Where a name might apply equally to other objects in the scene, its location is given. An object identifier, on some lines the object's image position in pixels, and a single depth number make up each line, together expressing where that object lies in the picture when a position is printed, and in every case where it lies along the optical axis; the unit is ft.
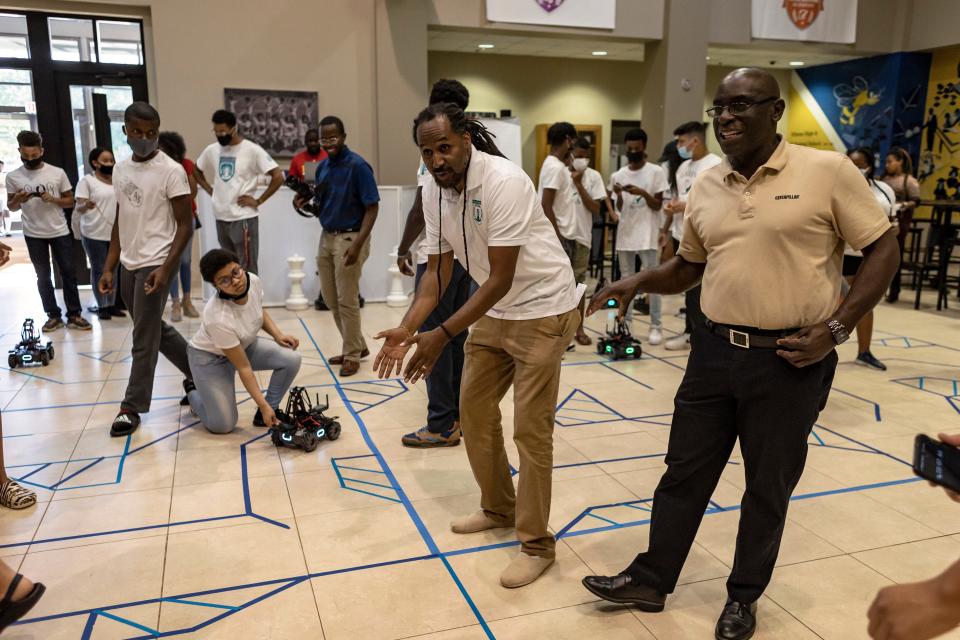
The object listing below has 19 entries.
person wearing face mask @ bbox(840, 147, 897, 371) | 18.17
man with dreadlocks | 8.38
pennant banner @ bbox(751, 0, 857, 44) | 35.40
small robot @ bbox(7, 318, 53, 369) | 18.40
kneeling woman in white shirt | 13.08
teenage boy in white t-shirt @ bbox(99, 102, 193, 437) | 13.58
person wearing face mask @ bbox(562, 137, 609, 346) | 19.75
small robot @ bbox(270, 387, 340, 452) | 13.25
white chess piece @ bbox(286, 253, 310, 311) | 26.08
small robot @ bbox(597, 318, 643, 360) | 19.85
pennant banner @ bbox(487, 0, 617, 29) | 31.63
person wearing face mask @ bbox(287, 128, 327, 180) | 26.73
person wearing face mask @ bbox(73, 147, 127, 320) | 23.30
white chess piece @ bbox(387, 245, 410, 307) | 27.30
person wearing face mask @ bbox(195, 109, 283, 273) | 21.62
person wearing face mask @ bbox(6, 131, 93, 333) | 22.33
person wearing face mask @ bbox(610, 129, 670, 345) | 21.34
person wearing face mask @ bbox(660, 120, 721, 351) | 19.22
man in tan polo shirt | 7.00
